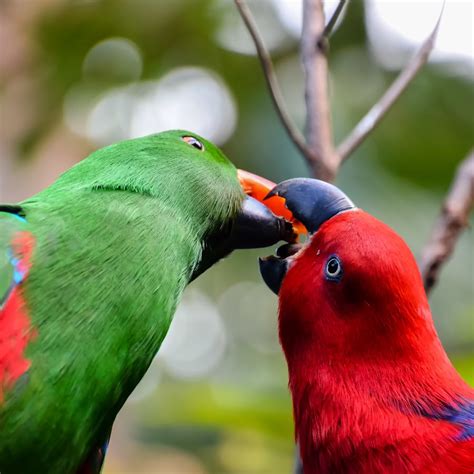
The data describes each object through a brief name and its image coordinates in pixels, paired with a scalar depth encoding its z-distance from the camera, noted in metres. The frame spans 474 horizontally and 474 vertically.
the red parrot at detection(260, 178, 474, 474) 4.25
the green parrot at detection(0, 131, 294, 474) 3.71
